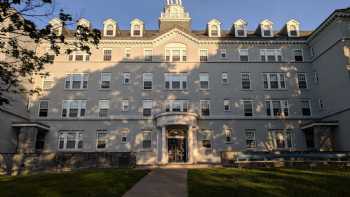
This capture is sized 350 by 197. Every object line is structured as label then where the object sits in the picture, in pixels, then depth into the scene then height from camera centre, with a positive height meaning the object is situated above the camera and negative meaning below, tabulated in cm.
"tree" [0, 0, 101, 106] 726 +322
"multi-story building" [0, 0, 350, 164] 2894 +605
